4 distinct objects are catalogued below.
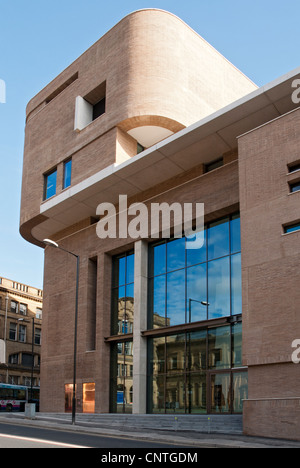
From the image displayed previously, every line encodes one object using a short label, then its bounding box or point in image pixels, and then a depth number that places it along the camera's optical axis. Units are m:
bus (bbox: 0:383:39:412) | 50.12
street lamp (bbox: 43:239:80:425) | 27.03
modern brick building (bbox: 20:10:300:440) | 22.45
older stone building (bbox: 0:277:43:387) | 69.31
